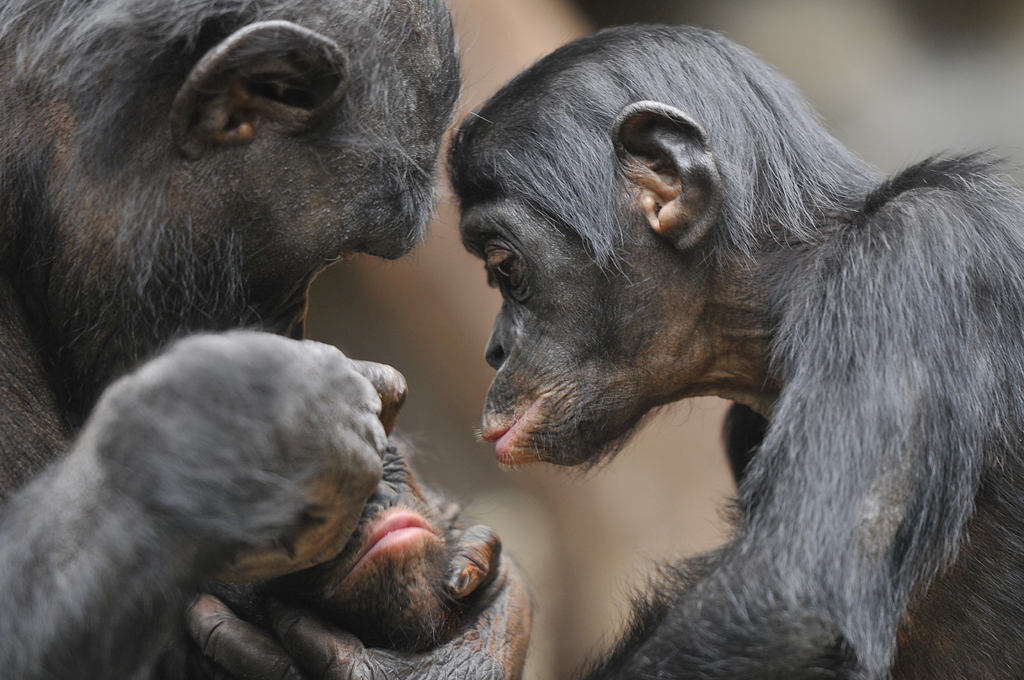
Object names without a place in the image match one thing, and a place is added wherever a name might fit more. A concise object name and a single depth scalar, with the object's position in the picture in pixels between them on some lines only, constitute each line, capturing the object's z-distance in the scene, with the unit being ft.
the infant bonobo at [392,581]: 11.23
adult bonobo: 10.98
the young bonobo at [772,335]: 11.22
